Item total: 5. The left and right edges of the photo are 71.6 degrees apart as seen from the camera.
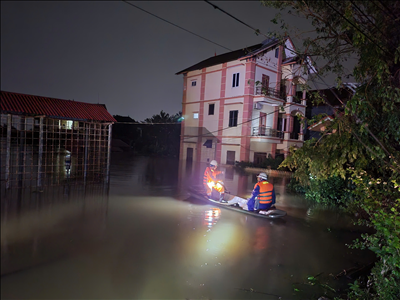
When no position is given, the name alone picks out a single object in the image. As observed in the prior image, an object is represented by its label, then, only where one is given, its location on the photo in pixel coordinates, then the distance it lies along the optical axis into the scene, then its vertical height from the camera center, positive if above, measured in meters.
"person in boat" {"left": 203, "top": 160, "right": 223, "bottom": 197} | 11.34 -1.40
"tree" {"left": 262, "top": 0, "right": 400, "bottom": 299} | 6.88 +1.42
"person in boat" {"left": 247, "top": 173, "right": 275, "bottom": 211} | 9.30 -1.59
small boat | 9.38 -2.21
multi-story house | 26.47 +3.86
